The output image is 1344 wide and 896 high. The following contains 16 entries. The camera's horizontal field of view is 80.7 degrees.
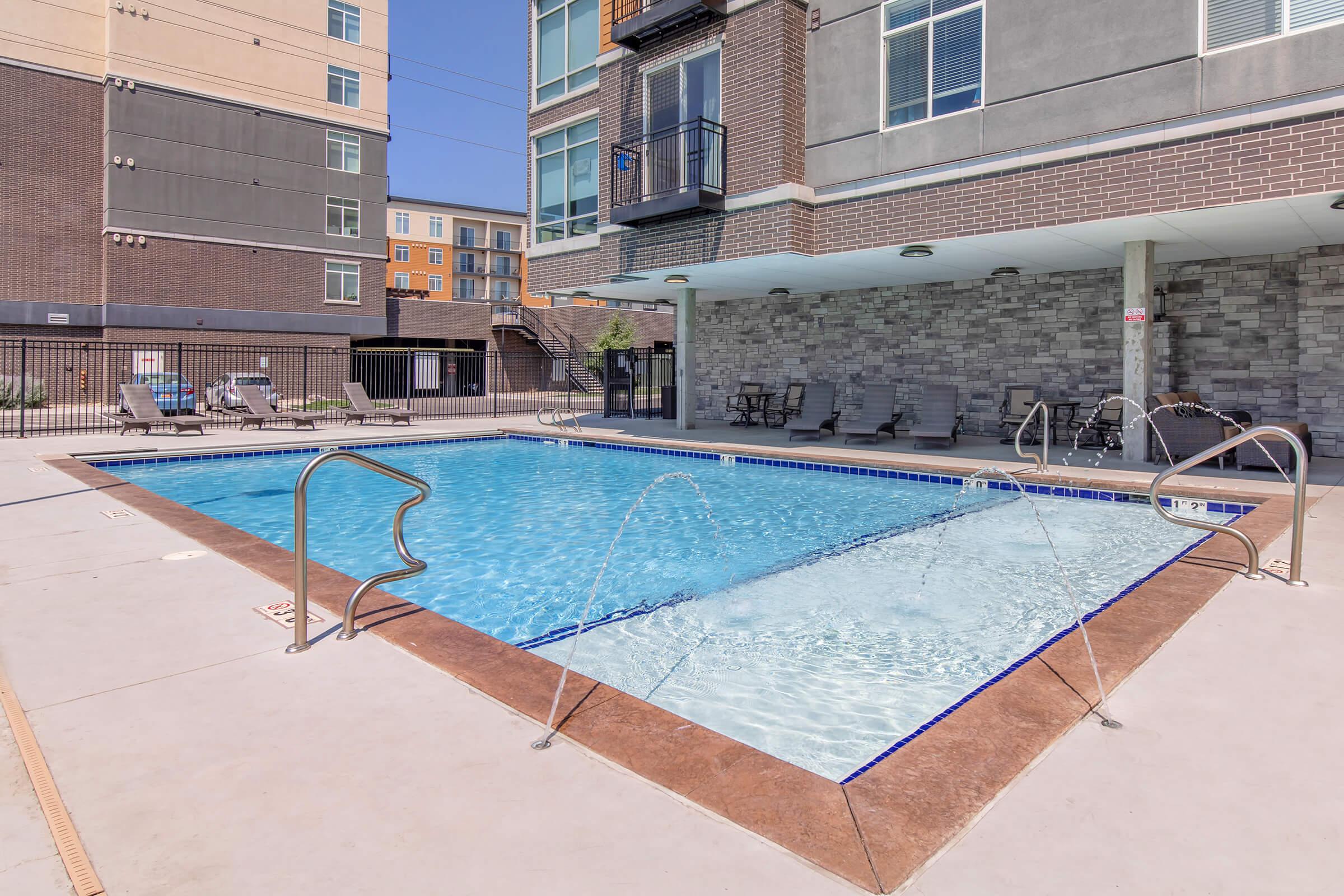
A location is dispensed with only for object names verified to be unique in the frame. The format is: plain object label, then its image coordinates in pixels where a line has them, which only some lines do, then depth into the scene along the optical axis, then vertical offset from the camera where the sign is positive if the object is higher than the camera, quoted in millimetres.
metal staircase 40500 +3976
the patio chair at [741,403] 18547 +440
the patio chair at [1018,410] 14156 +245
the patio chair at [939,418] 13539 +85
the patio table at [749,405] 18328 +377
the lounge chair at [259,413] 17672 +90
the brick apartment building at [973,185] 8648 +3209
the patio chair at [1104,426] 13070 -39
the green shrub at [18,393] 22719 +659
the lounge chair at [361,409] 19172 +211
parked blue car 21641 +681
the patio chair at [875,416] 14279 +117
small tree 42000 +4533
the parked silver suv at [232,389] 24016 +887
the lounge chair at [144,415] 15828 +17
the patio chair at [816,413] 15500 +177
